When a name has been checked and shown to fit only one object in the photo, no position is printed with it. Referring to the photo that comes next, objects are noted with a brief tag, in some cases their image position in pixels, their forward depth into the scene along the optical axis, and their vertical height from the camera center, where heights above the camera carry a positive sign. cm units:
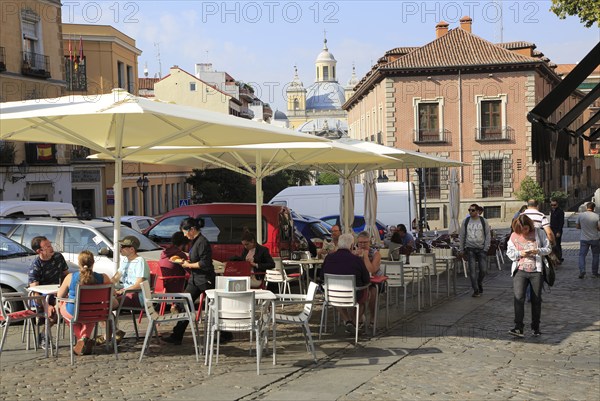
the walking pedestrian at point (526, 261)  1134 -89
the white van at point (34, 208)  1998 -15
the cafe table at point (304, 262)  1437 -109
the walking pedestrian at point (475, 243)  1562 -87
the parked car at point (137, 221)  2425 -61
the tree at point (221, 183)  5471 +112
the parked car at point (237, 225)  1692 -53
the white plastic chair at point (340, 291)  1080 -121
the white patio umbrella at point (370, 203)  2116 -13
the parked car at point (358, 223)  2689 -83
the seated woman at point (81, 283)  973 -103
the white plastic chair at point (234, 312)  907 -122
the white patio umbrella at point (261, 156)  1388 +82
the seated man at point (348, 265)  1117 -90
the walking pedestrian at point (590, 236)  1902 -94
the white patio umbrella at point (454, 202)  2491 -16
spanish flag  3628 +221
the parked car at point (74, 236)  1393 -59
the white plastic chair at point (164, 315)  962 -133
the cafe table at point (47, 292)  993 -112
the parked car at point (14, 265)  1271 -97
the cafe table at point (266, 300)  946 -116
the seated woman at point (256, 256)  1269 -86
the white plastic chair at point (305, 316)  962 -138
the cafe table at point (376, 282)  1151 -118
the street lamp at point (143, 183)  4554 +99
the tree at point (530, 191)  5094 +28
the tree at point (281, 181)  6825 +163
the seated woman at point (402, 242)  1760 -101
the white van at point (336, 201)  3037 -11
